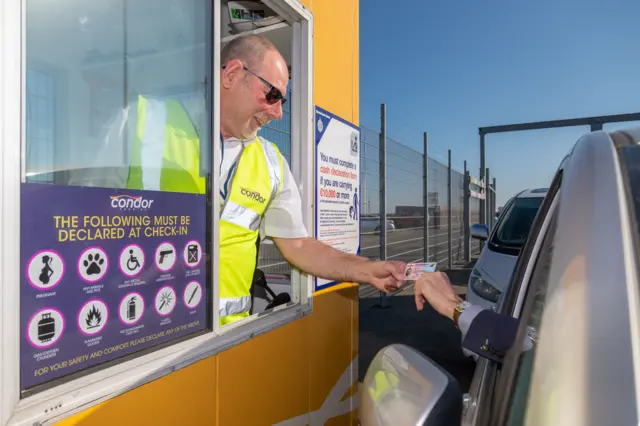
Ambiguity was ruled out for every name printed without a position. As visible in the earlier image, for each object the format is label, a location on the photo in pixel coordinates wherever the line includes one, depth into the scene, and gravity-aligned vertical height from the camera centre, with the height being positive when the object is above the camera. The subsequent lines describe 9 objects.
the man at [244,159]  2.26 +0.25
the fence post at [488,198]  17.38 +0.49
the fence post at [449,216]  12.60 -0.16
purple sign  1.29 -0.20
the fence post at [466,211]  12.92 -0.02
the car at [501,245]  4.76 -0.39
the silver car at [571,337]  0.78 -0.22
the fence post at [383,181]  7.56 +0.45
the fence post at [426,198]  9.87 +0.25
